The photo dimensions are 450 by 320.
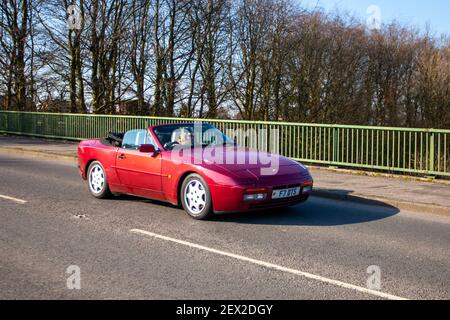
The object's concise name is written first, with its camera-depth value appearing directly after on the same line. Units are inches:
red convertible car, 293.9
